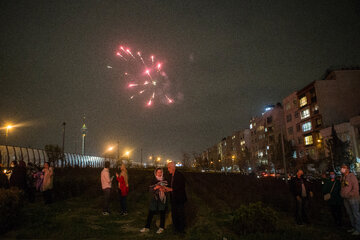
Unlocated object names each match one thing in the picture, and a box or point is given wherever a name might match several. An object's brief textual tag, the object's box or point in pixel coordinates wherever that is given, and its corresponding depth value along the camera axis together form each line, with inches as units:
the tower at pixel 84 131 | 6770.2
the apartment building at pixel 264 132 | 3420.3
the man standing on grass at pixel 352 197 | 316.5
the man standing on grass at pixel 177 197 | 304.2
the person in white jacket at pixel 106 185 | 416.2
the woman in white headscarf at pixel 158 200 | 315.3
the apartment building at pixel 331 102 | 2354.8
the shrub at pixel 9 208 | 303.4
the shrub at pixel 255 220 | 284.4
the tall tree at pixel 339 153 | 1741.8
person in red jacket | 421.4
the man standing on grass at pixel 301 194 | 367.9
